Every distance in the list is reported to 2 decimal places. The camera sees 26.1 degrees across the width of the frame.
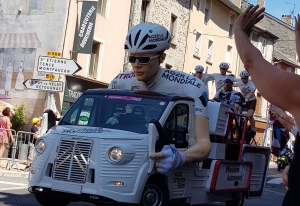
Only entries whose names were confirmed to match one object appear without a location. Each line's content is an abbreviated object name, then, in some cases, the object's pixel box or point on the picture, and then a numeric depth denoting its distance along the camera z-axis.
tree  26.08
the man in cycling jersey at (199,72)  13.29
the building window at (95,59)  29.33
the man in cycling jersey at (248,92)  13.12
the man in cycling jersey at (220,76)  13.48
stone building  33.97
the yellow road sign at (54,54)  20.84
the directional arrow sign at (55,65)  19.15
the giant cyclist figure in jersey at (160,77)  8.49
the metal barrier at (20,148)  18.77
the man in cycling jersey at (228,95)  12.66
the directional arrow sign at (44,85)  19.59
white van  7.48
